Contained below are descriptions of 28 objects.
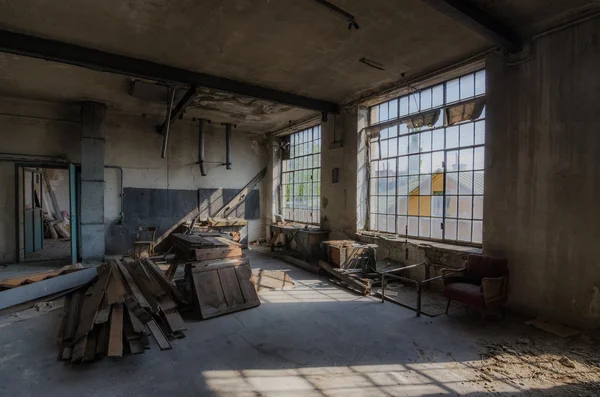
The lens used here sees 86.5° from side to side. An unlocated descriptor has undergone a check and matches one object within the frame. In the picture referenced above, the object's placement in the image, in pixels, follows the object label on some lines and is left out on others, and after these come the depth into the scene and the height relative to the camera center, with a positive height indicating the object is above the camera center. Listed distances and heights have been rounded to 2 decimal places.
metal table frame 4.25 -1.34
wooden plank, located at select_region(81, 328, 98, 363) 3.04 -1.54
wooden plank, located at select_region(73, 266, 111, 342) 3.33 -1.38
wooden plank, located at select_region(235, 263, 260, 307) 4.69 -1.39
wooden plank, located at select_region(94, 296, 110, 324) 3.31 -1.32
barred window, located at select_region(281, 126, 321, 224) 9.05 +0.45
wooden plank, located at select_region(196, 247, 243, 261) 4.82 -0.95
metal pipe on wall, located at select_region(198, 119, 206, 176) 8.80 +1.39
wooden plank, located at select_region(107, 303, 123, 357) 2.98 -1.42
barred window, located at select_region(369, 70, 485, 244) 5.13 +0.58
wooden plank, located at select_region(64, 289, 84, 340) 3.49 -1.50
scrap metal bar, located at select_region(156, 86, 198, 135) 5.76 +1.75
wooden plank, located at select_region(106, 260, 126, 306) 3.69 -1.23
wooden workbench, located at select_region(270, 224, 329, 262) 7.62 -1.13
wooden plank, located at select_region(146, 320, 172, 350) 3.32 -1.53
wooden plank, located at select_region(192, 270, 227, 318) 4.29 -1.40
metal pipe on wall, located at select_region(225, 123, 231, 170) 9.50 +1.41
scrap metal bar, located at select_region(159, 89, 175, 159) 6.07 +1.51
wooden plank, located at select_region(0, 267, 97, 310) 4.35 -1.40
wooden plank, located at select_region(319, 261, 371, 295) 5.26 -1.51
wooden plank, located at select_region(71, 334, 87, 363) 3.02 -1.53
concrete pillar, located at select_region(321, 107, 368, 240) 7.04 +0.46
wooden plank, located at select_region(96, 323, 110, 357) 3.12 -1.50
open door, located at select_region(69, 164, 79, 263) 7.18 -0.57
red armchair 3.94 -1.18
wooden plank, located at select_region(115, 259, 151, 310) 3.74 -1.26
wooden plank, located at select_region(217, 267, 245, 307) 4.55 -1.38
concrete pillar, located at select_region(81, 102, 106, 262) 7.32 +0.28
